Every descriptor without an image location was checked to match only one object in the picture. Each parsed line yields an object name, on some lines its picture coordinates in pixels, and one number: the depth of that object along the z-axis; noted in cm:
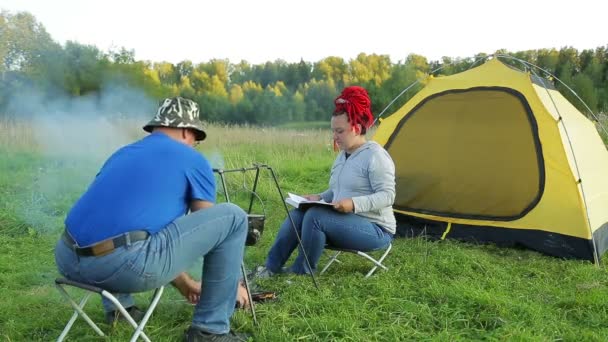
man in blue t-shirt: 231
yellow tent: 462
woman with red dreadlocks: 373
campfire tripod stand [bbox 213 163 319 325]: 285
